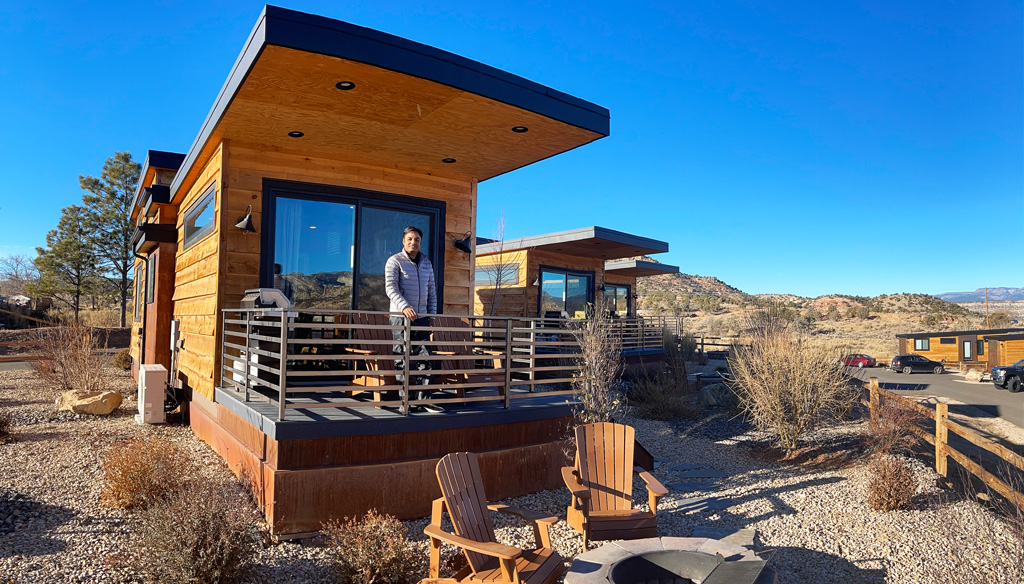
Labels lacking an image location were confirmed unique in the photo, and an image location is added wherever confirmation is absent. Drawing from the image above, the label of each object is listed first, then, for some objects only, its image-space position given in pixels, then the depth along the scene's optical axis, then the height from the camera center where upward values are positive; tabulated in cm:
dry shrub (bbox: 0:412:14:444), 709 -143
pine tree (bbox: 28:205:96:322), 2933 +276
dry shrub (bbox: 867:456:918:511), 570 -163
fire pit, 309 -134
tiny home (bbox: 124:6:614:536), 452 +92
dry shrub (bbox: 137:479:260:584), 334 -134
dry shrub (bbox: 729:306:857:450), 856 -97
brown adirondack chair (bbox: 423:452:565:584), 315 -128
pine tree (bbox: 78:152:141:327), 3000 +514
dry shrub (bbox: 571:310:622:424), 580 -65
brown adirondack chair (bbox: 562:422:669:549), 439 -133
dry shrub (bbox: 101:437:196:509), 472 -132
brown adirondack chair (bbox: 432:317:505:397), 595 -43
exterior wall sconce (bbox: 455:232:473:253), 796 +101
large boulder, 879 -131
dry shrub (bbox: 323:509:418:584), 362 -149
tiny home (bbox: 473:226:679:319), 1628 +148
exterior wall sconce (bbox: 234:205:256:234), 637 +102
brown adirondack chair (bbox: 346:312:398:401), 573 -33
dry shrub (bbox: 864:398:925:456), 764 -143
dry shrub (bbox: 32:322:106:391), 1016 -80
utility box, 810 -110
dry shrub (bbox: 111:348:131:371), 1552 -119
